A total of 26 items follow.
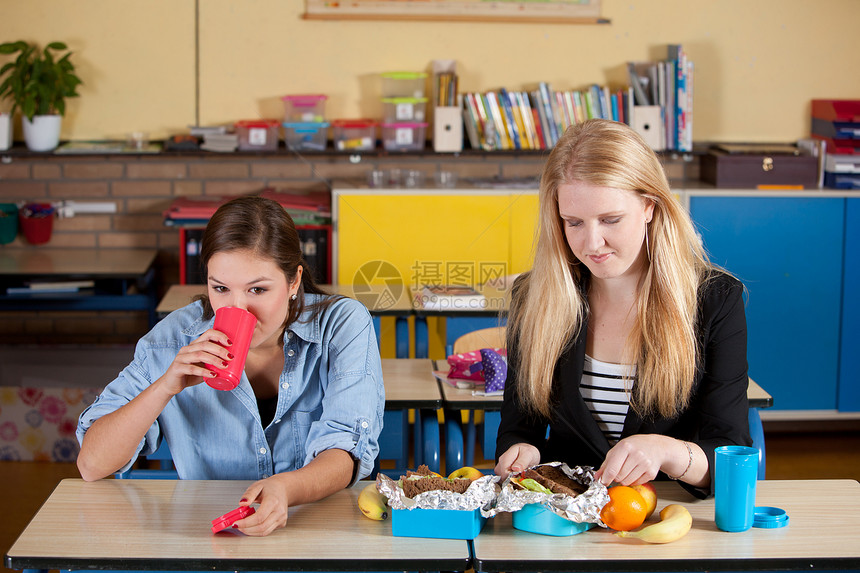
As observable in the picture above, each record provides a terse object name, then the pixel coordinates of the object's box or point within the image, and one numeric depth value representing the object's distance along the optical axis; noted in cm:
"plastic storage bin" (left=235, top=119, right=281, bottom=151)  414
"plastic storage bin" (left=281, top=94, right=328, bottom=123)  420
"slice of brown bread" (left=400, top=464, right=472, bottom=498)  148
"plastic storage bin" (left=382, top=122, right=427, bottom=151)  417
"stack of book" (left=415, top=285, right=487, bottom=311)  327
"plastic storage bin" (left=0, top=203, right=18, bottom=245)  419
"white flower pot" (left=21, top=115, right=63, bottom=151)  409
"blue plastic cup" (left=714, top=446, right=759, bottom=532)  146
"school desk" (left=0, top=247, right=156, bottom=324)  377
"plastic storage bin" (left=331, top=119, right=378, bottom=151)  416
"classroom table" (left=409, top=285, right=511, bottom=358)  325
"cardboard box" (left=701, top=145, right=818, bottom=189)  407
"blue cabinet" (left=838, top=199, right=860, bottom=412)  407
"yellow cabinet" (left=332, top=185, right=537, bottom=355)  395
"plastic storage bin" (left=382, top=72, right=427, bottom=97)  430
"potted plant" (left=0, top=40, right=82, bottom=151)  404
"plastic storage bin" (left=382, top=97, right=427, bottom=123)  416
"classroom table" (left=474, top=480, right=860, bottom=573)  140
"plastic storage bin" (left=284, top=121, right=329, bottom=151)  416
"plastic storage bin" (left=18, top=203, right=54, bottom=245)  422
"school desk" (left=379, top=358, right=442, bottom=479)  236
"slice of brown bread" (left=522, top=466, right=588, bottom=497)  149
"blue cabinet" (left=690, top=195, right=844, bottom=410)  405
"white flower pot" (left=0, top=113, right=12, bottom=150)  408
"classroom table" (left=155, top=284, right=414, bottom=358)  324
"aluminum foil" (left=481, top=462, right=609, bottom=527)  145
